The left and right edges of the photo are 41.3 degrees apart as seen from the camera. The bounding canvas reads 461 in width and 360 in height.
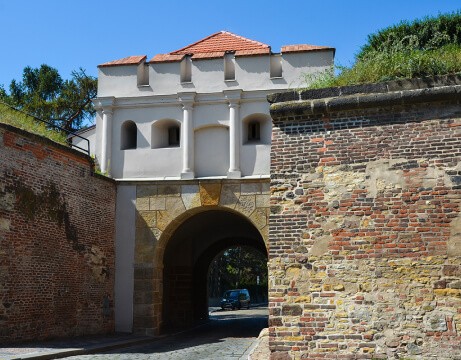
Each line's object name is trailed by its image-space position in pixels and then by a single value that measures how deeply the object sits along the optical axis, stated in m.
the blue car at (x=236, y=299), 39.41
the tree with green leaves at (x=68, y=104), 31.08
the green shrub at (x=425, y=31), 15.35
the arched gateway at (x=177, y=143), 18.42
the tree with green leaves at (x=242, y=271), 52.12
